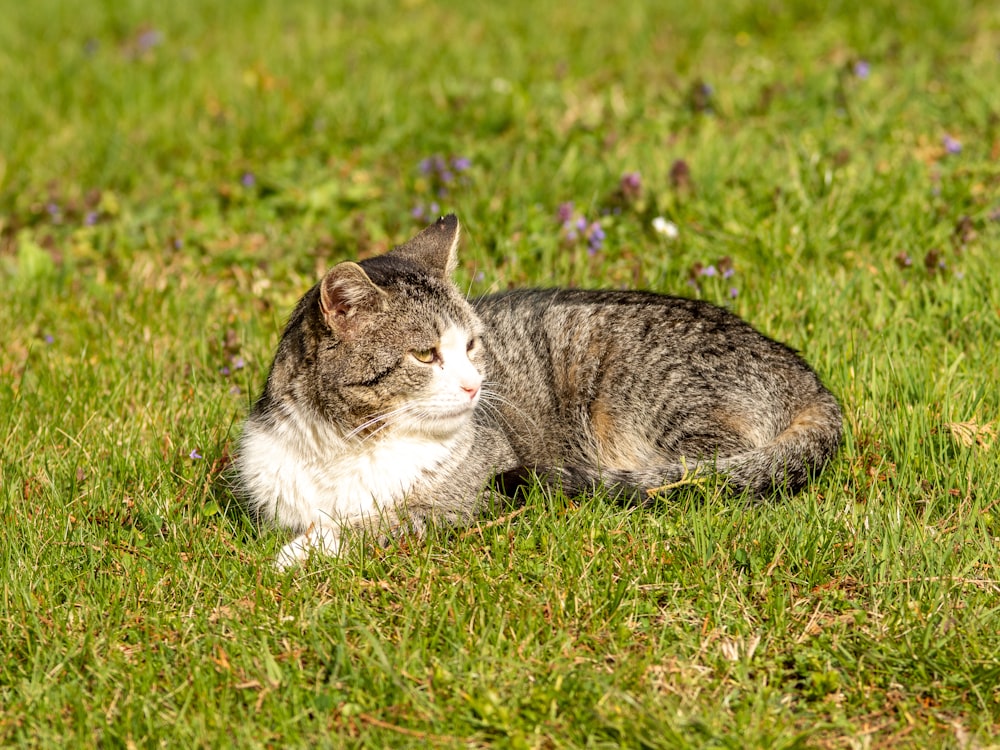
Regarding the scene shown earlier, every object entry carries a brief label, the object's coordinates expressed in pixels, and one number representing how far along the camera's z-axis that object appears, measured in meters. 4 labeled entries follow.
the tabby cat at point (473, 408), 7.47
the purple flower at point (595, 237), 10.83
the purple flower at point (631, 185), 11.27
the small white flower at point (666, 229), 10.80
